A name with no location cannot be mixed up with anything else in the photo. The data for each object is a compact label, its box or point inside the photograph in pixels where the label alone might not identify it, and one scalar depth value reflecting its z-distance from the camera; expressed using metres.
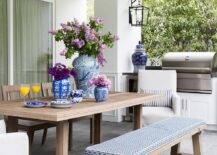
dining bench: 2.38
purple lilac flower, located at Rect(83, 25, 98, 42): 3.22
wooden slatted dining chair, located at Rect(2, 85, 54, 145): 3.43
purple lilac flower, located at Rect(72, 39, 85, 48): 3.20
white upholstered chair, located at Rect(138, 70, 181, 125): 4.36
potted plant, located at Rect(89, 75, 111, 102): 3.06
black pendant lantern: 5.88
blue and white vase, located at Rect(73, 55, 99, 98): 3.34
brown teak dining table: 2.42
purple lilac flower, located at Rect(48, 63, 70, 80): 2.92
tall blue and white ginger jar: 5.88
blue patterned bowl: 3.04
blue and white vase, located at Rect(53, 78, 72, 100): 2.95
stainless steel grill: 5.16
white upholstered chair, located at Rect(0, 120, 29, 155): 1.90
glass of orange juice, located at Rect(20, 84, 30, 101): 2.95
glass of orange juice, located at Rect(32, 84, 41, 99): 3.11
